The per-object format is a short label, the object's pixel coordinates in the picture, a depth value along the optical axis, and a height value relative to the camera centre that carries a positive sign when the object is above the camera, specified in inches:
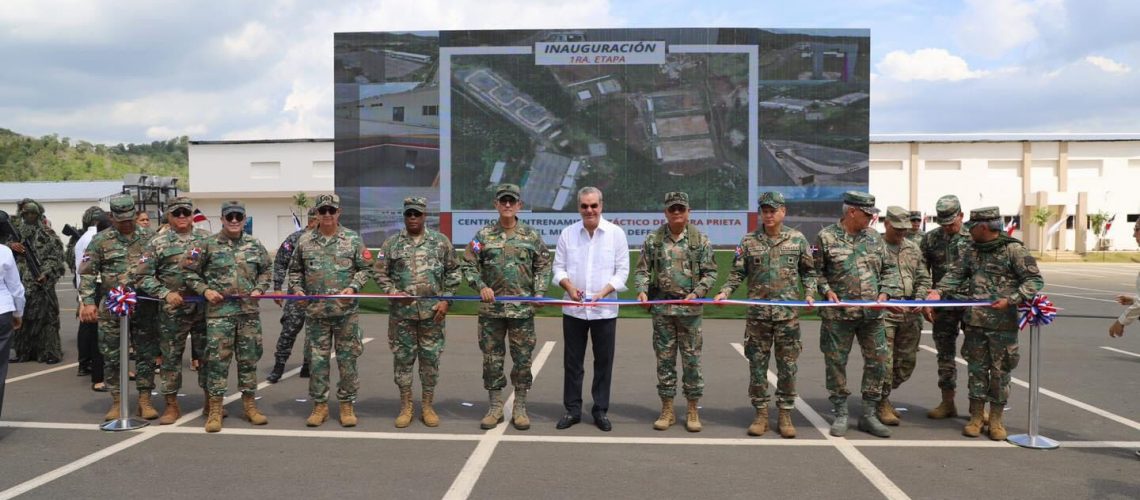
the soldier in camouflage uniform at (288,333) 315.3 -44.3
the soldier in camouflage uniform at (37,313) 361.4 -41.4
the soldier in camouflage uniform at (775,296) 229.0 -18.9
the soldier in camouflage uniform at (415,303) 240.8 -23.2
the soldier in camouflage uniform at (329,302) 239.9 -22.6
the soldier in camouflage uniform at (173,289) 241.6 -19.3
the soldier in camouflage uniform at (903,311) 253.1 -25.8
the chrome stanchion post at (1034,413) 219.1 -53.2
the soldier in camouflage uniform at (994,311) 225.6 -22.8
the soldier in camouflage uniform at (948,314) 254.5 -27.6
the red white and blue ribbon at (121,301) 239.3 -23.2
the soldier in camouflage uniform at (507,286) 238.8 -16.9
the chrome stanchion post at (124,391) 234.5 -51.8
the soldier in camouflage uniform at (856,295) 231.9 -18.4
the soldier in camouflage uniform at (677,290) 234.8 -17.5
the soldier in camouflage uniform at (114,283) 250.5 -18.7
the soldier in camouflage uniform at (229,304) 236.5 -24.0
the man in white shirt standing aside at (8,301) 225.3 -22.4
